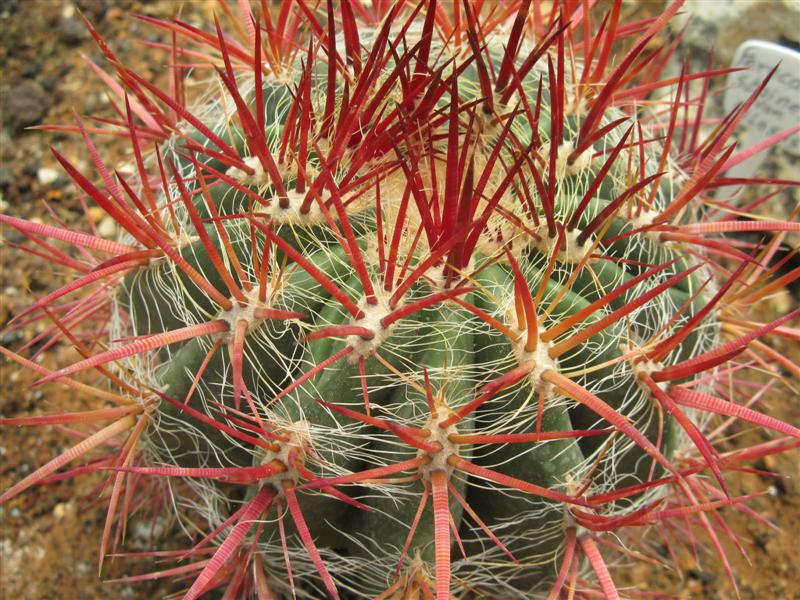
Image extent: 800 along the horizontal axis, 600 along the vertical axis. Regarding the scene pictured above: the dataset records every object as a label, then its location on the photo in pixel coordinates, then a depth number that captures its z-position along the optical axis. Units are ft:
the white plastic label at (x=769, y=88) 1.53
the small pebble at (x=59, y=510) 1.44
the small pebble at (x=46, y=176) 1.87
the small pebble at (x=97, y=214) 1.84
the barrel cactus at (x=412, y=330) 0.81
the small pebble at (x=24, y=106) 1.91
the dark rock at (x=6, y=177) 1.85
